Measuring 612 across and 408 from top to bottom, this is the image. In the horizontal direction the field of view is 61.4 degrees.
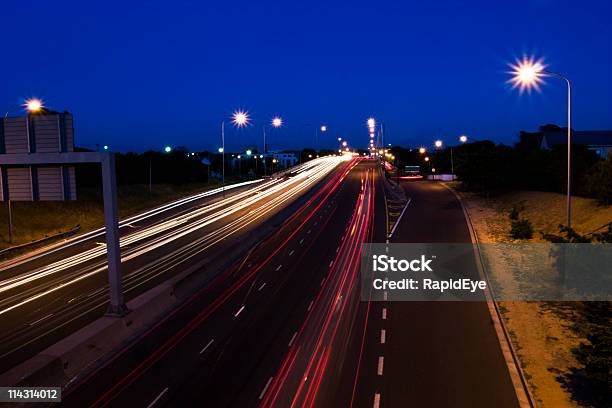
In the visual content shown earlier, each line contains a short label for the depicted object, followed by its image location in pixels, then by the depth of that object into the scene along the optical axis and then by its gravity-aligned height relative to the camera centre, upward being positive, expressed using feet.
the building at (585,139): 349.20 +10.97
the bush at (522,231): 120.06 -17.50
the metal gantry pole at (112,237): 66.23 -9.50
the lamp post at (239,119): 195.83 +16.01
